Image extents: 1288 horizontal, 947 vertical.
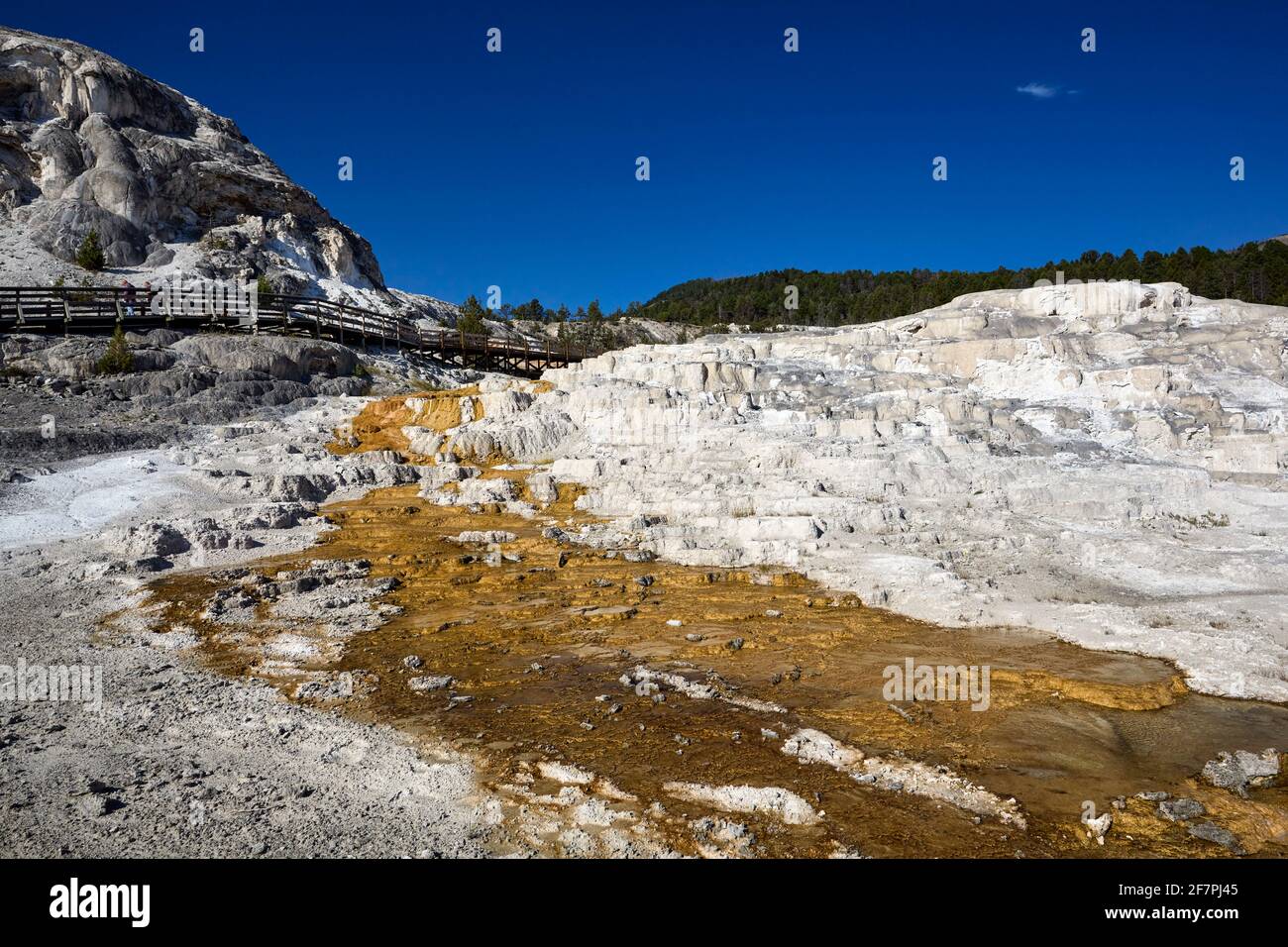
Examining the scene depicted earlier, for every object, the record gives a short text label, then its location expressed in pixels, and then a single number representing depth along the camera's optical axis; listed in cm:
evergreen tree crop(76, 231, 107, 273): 3650
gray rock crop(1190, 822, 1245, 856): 560
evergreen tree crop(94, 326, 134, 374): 2517
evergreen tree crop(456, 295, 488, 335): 4838
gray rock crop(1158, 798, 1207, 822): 596
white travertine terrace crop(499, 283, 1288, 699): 1123
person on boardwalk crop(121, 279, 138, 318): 3076
